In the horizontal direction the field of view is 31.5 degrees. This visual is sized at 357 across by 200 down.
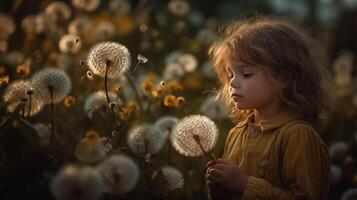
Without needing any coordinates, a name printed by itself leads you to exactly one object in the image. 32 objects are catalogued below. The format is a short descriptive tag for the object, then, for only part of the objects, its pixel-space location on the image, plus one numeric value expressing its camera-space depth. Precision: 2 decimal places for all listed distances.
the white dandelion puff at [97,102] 2.72
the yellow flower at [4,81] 2.68
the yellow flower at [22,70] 2.93
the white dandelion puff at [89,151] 2.22
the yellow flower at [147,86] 3.06
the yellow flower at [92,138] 2.23
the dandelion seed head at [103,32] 5.23
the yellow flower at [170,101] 2.96
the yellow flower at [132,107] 2.86
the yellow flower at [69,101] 2.80
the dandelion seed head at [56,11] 4.69
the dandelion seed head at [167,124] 2.88
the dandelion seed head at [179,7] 5.46
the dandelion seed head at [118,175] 2.03
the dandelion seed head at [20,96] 2.60
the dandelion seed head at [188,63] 4.54
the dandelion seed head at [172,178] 2.47
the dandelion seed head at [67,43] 4.06
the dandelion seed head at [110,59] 2.55
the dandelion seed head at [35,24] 4.65
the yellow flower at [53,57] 4.00
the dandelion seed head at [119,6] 6.16
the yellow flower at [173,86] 3.28
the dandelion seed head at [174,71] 4.30
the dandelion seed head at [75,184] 1.74
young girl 2.18
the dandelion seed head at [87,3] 5.00
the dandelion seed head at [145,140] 2.49
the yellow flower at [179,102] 2.92
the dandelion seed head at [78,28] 4.62
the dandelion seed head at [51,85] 2.59
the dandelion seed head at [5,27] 4.42
